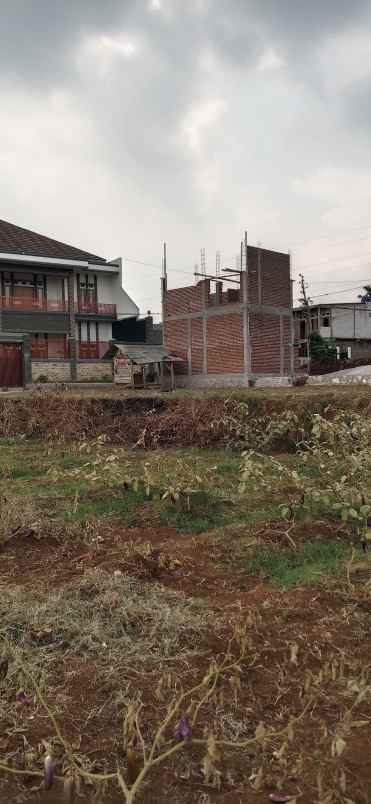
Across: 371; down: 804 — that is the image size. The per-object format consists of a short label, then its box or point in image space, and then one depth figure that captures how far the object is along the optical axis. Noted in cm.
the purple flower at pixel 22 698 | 263
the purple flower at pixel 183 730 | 223
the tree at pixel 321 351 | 4238
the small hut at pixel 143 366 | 2911
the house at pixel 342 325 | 4638
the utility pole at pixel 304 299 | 4700
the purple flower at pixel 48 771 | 212
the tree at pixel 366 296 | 4707
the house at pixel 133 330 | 4049
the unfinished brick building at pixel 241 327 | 2983
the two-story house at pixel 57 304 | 3259
